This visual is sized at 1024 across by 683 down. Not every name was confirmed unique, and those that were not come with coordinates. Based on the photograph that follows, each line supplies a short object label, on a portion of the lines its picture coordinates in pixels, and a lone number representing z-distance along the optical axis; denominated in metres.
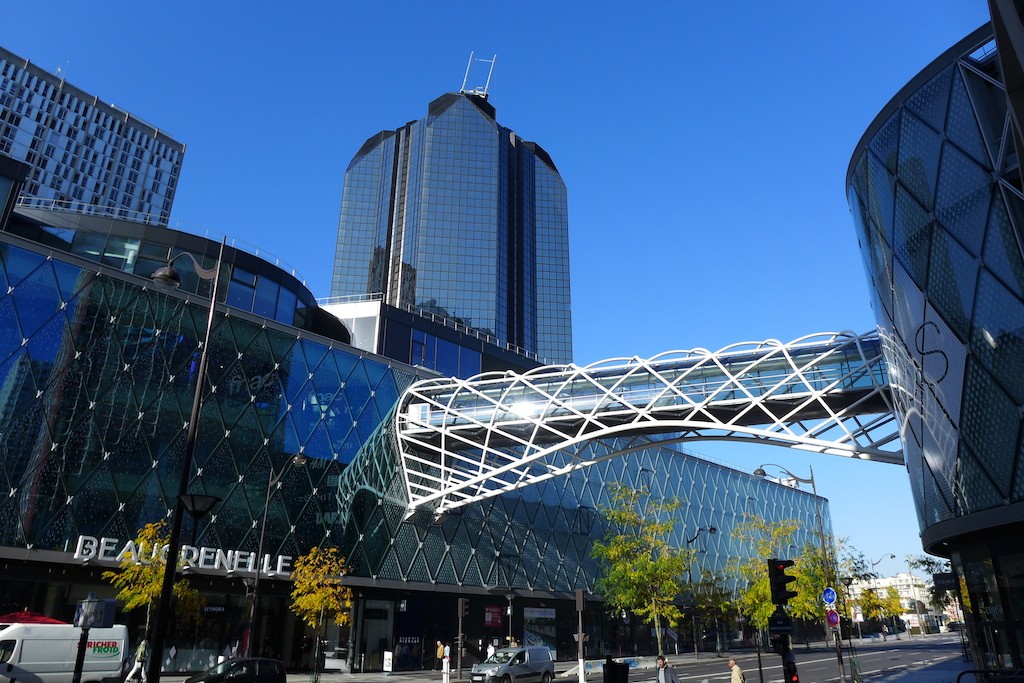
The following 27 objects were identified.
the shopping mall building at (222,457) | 29.39
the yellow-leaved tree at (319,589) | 33.56
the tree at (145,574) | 28.52
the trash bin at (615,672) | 14.95
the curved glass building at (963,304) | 16.50
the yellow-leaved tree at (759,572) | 55.59
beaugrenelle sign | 29.29
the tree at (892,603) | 83.44
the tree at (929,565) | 63.94
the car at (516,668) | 28.52
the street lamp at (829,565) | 30.14
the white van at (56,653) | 20.72
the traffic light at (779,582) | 13.51
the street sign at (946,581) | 21.56
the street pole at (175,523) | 12.68
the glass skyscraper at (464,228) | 121.88
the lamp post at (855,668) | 21.42
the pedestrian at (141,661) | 24.08
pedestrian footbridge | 34.19
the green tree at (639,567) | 46.28
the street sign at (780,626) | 13.52
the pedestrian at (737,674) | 18.05
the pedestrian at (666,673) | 18.80
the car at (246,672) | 20.41
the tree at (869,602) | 72.51
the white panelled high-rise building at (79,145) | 123.50
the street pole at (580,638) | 28.16
